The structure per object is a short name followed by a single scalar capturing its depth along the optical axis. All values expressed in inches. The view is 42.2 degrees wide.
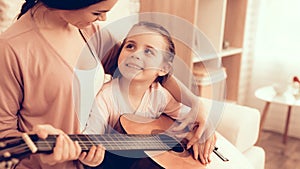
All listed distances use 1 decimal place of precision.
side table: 86.0
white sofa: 61.4
